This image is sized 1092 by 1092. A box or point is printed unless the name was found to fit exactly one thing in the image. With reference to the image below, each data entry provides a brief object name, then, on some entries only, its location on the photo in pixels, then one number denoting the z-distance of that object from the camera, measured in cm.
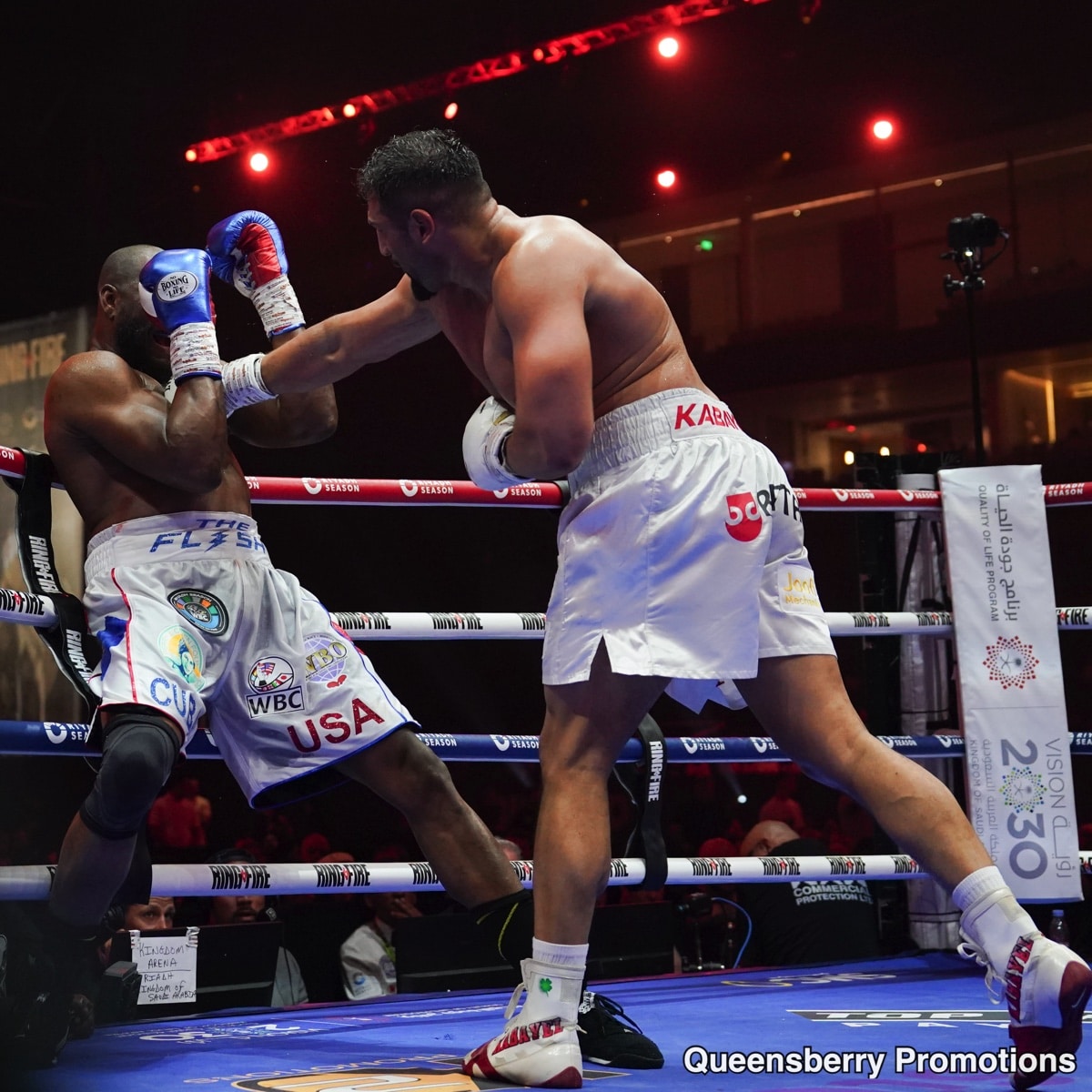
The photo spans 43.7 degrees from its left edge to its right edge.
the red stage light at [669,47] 906
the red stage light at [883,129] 955
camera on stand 430
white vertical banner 286
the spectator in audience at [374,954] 433
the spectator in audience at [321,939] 413
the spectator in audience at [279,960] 385
